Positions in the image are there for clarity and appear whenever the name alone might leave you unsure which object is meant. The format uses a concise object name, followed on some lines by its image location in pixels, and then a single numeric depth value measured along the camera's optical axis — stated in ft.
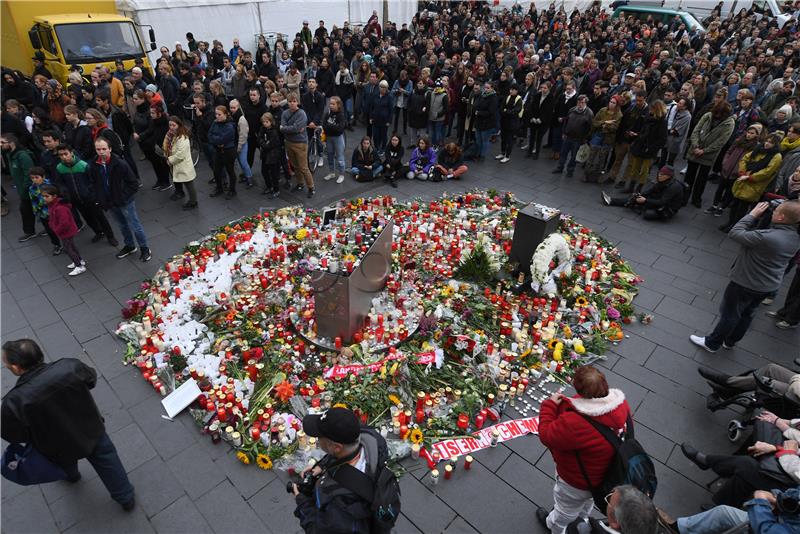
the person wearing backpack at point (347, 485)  7.83
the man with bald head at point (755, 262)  15.53
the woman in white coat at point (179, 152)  25.89
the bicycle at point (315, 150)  33.66
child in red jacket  20.35
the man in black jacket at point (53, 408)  9.99
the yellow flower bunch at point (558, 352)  17.60
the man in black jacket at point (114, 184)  21.26
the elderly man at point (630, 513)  7.73
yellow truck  38.14
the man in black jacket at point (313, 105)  34.40
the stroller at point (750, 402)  13.33
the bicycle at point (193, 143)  36.12
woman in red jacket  9.57
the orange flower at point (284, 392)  15.48
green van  62.39
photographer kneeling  27.83
